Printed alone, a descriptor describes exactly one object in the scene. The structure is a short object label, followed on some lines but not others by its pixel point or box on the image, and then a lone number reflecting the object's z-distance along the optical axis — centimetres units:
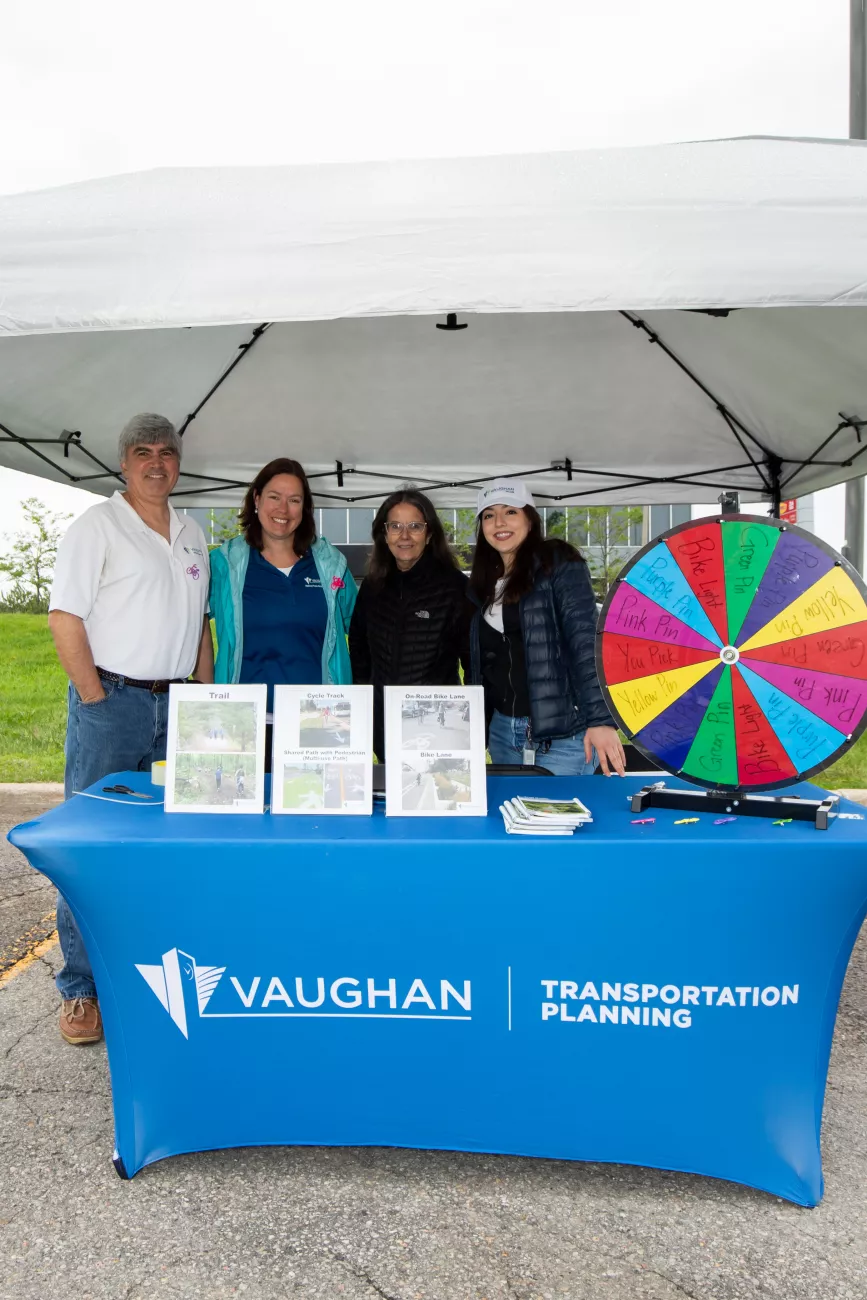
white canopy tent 190
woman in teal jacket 302
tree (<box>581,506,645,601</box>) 1413
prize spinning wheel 205
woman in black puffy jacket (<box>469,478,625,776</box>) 281
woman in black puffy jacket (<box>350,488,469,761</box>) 307
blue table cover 198
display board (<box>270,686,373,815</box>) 220
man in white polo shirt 276
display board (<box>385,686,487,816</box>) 218
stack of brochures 201
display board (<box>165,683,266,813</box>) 220
